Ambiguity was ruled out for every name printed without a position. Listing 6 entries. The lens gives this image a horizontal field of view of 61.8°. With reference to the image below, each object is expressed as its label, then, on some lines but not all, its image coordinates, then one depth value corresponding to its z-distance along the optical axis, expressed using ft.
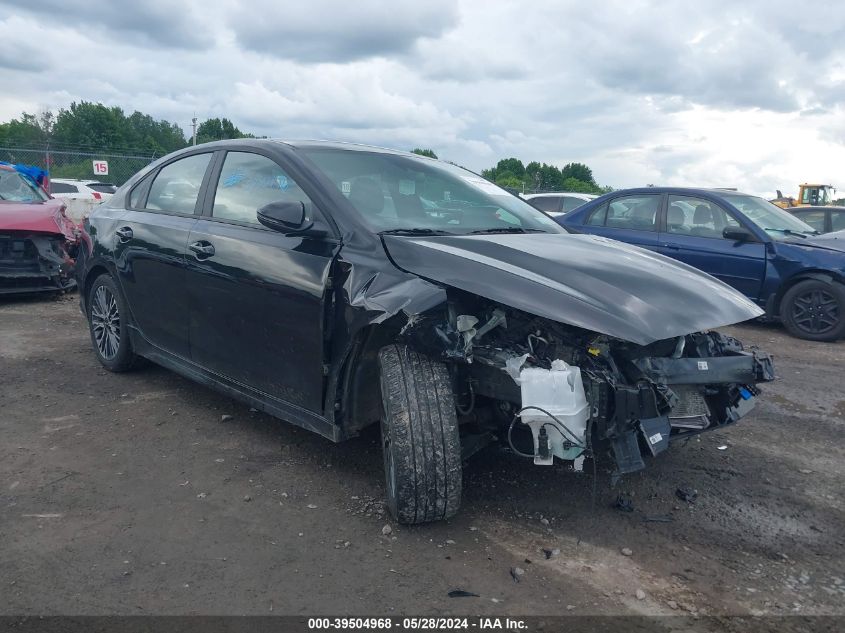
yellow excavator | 87.86
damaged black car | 9.41
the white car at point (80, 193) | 43.88
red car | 25.14
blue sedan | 23.50
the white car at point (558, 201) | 46.83
